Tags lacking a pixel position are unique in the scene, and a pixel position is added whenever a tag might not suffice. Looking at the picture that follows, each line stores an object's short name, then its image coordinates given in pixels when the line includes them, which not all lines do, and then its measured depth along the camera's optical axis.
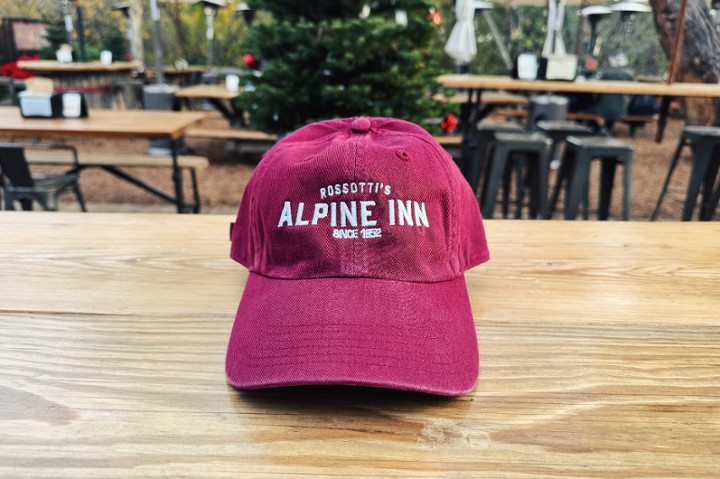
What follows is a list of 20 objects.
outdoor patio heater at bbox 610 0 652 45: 8.71
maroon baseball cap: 0.60
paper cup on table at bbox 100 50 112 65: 7.98
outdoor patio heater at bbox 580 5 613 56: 9.20
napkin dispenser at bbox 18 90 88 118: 3.37
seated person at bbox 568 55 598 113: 8.15
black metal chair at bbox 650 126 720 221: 3.11
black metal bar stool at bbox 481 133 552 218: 3.09
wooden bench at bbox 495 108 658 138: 7.81
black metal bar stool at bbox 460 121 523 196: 3.64
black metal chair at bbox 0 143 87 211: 2.91
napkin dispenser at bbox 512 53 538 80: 3.98
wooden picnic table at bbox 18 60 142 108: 7.68
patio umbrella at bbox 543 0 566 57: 5.22
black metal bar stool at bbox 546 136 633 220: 2.88
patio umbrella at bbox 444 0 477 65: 5.12
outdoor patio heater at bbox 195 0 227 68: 8.85
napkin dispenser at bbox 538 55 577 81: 3.87
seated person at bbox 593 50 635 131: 7.44
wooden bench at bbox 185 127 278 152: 5.74
